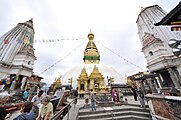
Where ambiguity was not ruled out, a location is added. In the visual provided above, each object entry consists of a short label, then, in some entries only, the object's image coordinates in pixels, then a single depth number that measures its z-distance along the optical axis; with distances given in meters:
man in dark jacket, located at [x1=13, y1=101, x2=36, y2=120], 1.80
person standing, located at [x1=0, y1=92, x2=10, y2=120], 1.93
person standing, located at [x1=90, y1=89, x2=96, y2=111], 6.20
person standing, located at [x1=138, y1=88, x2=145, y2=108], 6.53
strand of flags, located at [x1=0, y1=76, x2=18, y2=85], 10.73
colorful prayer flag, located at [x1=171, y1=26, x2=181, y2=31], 3.66
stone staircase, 5.50
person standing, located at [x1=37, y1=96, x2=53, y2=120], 2.72
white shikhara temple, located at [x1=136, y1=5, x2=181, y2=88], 11.55
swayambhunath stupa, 15.88
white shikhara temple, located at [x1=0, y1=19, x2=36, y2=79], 13.21
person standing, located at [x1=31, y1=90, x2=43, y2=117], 3.63
